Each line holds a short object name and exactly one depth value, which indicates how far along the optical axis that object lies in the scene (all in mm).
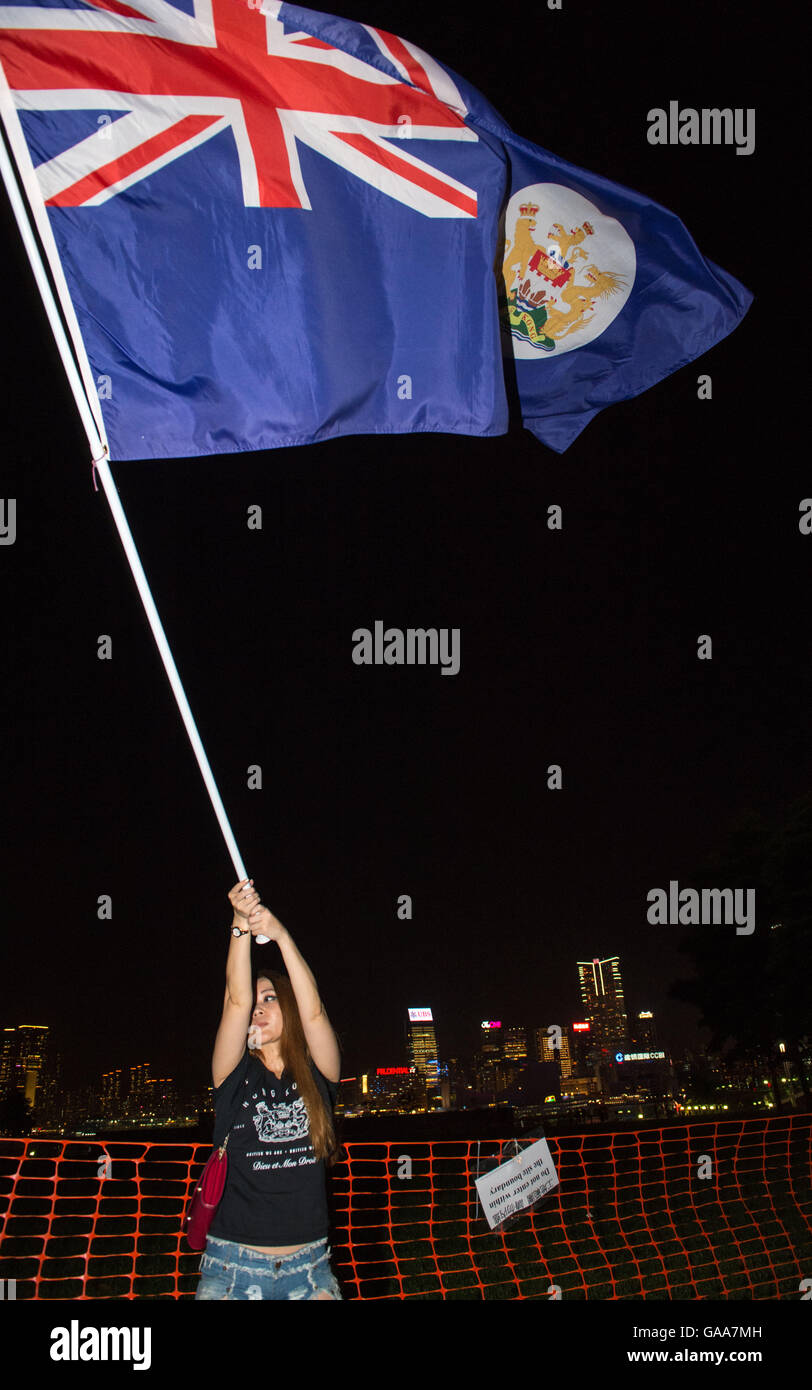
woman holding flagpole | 3629
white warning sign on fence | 6332
